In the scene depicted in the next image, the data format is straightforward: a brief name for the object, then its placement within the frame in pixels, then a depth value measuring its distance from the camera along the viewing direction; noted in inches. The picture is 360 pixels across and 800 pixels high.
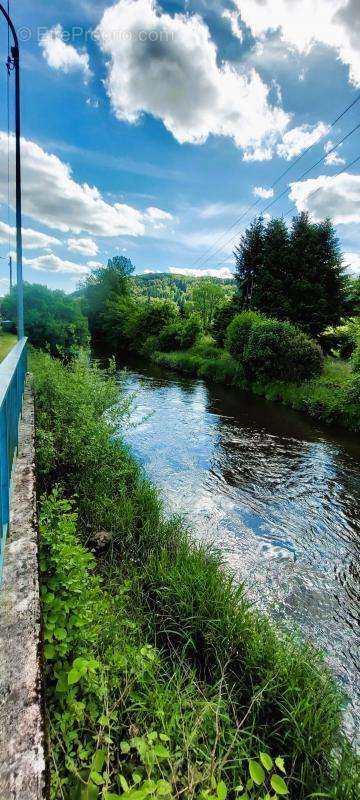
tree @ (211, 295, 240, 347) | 1072.2
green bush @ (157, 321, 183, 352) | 1202.6
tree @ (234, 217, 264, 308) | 1088.3
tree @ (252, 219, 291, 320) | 936.3
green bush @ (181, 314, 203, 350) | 1151.6
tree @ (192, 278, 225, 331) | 1688.0
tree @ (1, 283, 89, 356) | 656.3
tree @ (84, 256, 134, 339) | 1943.0
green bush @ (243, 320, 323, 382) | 603.5
